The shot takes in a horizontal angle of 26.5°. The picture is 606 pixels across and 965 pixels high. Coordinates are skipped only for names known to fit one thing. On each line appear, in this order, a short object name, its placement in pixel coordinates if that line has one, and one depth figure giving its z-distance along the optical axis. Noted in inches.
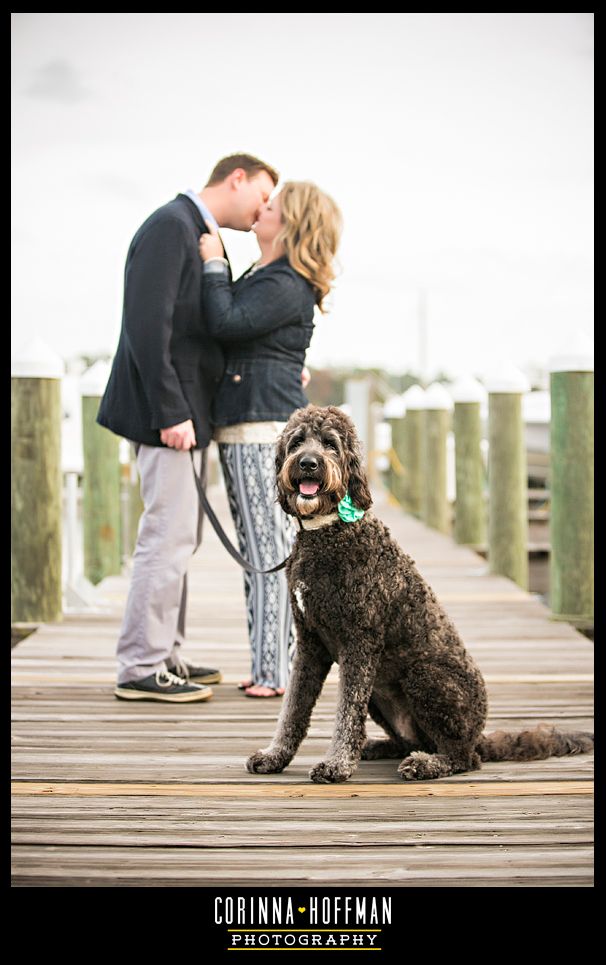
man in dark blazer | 176.4
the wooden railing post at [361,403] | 725.9
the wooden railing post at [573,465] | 238.2
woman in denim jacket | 176.6
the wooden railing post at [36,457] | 239.0
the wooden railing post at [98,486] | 313.3
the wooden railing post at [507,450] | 300.2
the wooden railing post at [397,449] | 547.5
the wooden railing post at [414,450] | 511.5
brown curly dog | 136.6
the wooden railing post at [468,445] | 363.9
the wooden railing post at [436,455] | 442.6
